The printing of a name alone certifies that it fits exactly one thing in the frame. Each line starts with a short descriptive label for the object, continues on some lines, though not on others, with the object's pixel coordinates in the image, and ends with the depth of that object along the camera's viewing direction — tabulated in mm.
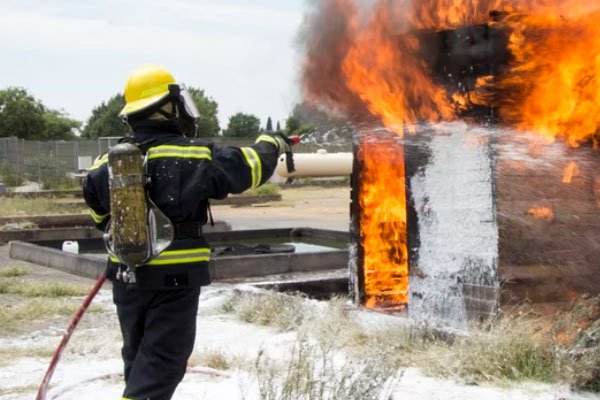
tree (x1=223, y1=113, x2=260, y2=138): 67438
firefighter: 3748
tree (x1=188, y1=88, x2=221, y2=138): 58084
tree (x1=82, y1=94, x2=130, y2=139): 68500
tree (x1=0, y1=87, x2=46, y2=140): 58312
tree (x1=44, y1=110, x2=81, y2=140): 77994
